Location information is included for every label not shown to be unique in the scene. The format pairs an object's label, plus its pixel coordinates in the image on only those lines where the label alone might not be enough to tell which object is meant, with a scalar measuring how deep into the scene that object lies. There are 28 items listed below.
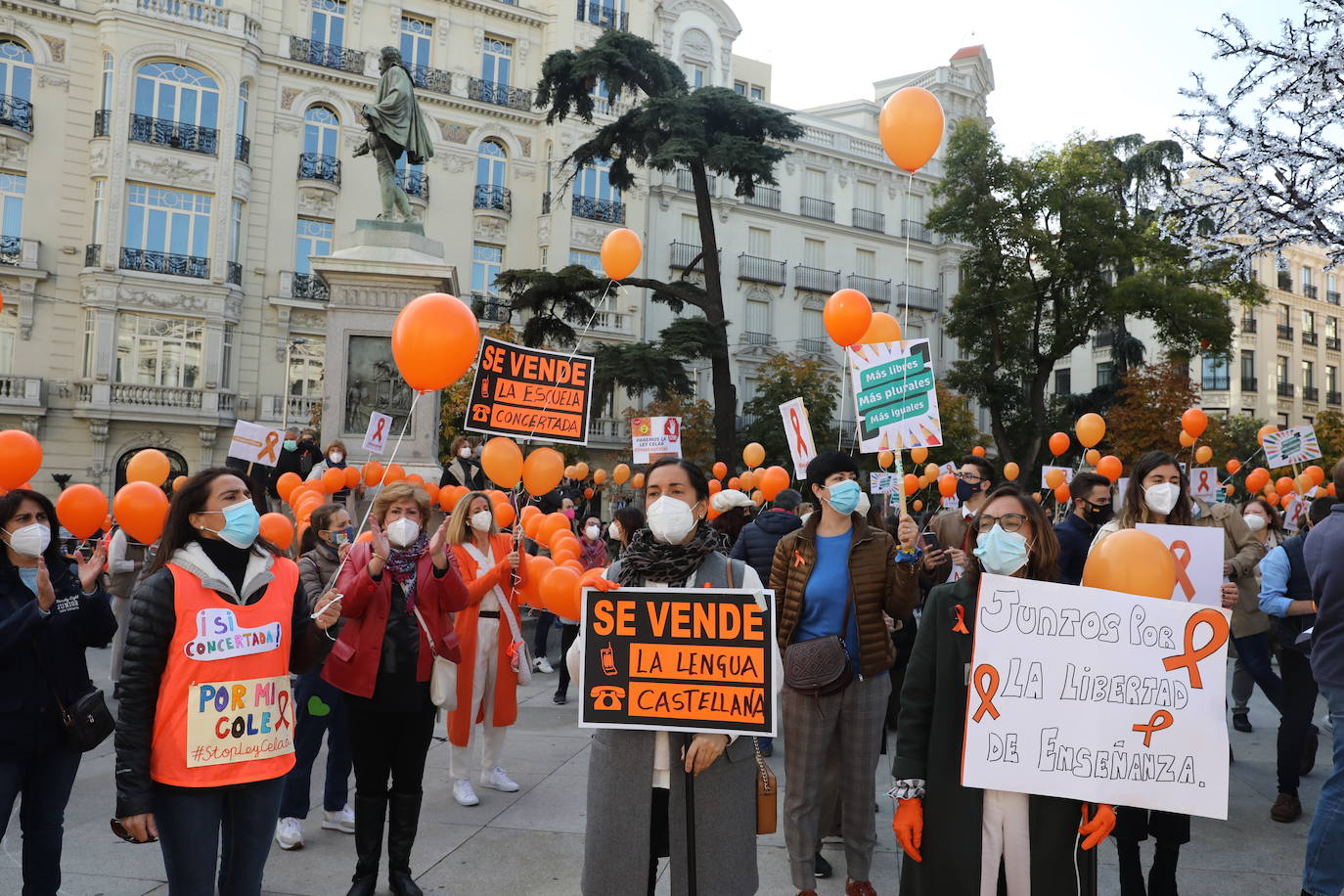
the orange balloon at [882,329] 9.98
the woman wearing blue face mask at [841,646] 4.28
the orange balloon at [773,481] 9.88
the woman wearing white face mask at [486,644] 5.54
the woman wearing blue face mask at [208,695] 3.04
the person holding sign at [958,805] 2.98
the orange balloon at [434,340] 6.11
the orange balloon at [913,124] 7.91
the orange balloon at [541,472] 7.62
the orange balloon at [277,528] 6.02
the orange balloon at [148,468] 6.79
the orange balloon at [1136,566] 3.23
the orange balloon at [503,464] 7.45
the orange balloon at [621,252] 10.44
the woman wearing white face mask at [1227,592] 3.83
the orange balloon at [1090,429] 12.12
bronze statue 12.47
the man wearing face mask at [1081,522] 5.02
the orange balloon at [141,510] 4.78
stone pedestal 11.88
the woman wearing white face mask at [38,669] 3.47
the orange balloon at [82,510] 4.80
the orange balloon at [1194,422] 11.13
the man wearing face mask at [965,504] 6.02
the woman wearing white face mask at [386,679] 4.21
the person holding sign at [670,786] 3.23
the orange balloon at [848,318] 8.96
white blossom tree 7.77
